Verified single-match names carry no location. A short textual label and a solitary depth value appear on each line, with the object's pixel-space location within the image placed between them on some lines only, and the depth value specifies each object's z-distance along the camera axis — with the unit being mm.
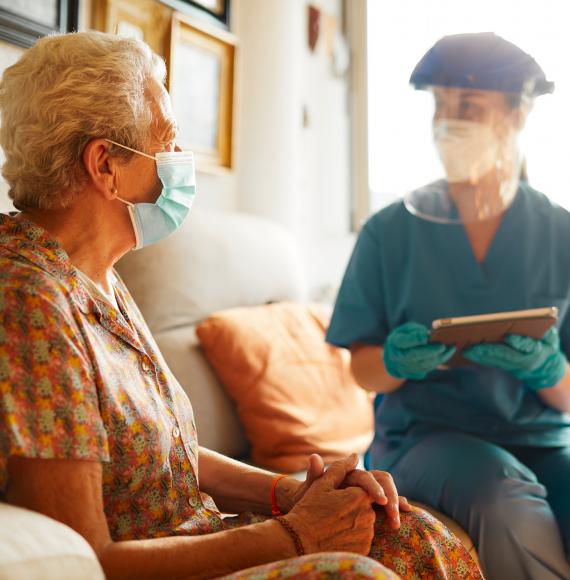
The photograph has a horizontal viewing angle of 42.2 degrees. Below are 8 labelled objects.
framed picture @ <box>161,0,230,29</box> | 2145
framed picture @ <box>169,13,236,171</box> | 2152
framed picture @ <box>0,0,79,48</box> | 1578
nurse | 1366
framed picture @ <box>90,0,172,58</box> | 1875
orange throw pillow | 1692
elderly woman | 806
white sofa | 1645
